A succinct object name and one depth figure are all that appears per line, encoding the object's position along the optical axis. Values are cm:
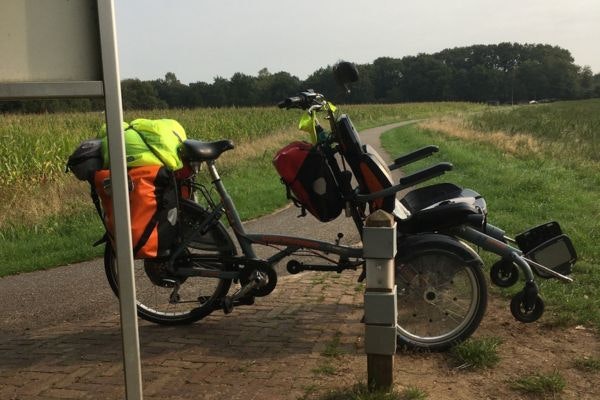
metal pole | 229
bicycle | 379
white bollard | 316
